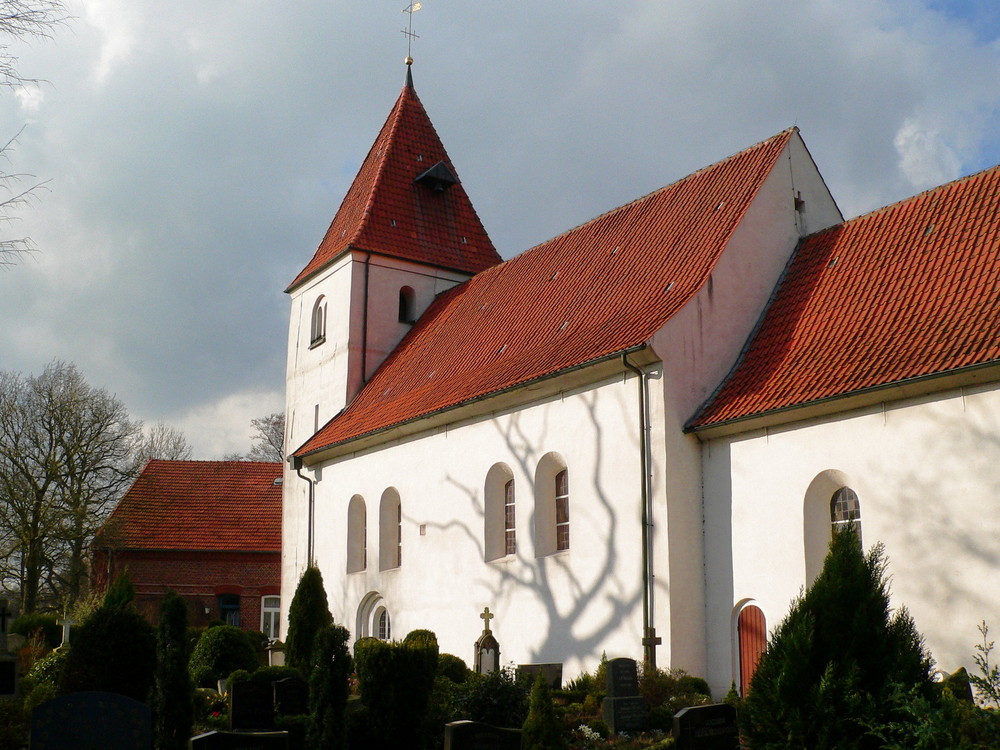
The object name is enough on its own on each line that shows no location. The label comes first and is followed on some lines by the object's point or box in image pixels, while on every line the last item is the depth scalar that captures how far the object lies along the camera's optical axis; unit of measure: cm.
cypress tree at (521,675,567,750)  1051
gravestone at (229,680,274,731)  1251
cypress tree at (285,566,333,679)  1980
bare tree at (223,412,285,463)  4934
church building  1303
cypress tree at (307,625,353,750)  1148
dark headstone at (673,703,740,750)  1029
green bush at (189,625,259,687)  1903
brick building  3288
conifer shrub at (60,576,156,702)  1188
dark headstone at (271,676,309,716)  1393
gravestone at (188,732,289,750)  1023
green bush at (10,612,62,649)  2631
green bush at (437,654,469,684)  1662
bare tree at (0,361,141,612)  3206
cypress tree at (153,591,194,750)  1121
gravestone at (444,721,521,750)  1060
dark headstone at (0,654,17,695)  1275
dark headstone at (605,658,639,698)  1304
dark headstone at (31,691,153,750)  860
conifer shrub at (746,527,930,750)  830
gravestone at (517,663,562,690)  1591
